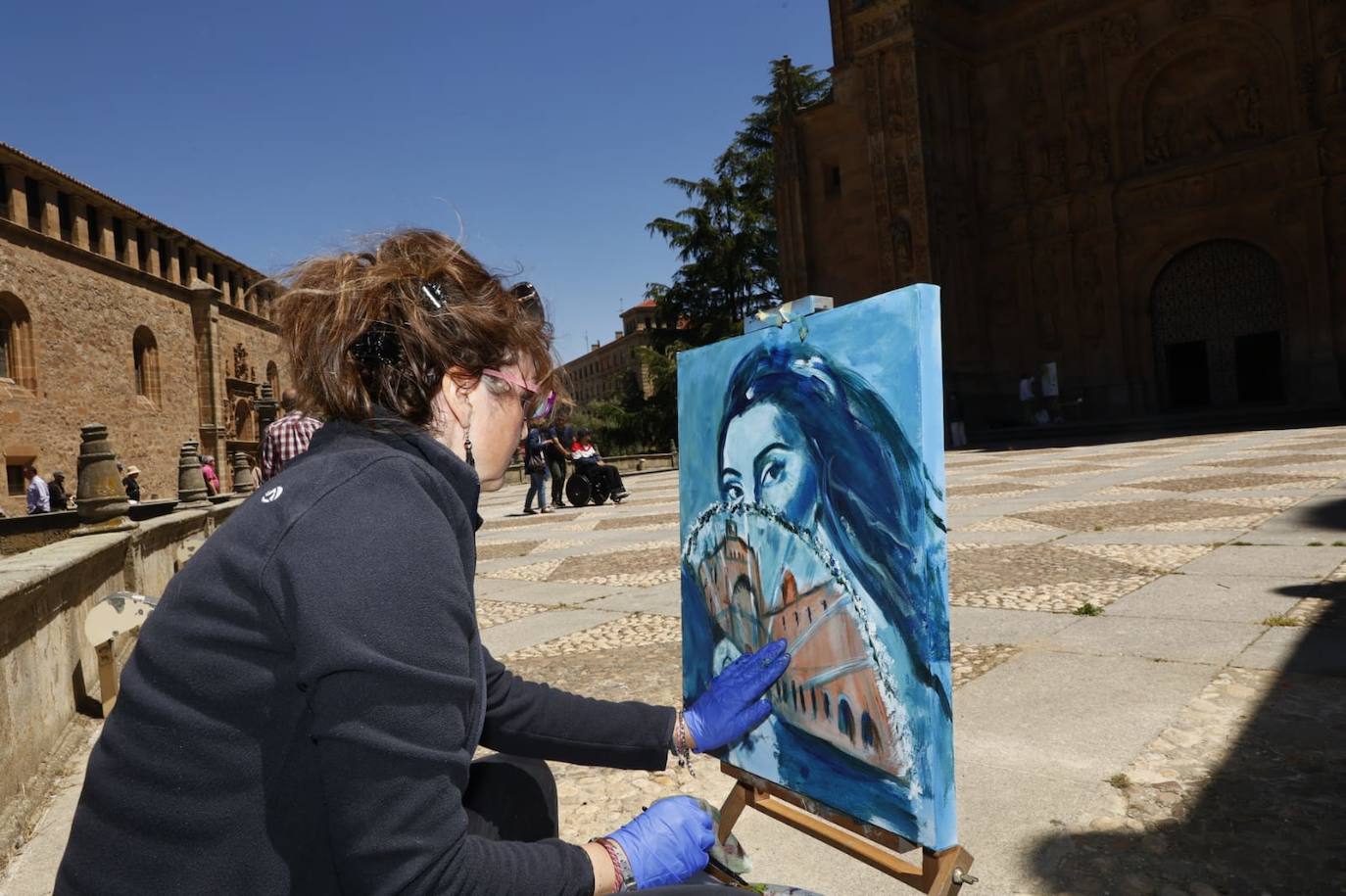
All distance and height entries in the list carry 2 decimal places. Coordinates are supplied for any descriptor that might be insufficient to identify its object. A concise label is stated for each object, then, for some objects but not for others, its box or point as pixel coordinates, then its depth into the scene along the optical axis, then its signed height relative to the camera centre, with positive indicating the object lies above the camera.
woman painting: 1.08 -0.27
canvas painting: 1.66 -0.27
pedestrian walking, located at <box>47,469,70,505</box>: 20.34 -0.24
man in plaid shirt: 4.92 +0.18
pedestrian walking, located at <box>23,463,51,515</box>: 17.70 -0.21
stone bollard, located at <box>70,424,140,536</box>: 5.93 -0.07
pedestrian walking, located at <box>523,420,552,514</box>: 13.69 -0.23
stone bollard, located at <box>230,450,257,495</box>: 13.37 -0.08
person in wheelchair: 14.48 -0.36
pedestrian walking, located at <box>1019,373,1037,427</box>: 24.62 +0.45
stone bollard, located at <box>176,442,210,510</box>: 9.61 -0.10
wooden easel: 1.68 -0.92
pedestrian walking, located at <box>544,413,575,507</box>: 13.95 -0.10
